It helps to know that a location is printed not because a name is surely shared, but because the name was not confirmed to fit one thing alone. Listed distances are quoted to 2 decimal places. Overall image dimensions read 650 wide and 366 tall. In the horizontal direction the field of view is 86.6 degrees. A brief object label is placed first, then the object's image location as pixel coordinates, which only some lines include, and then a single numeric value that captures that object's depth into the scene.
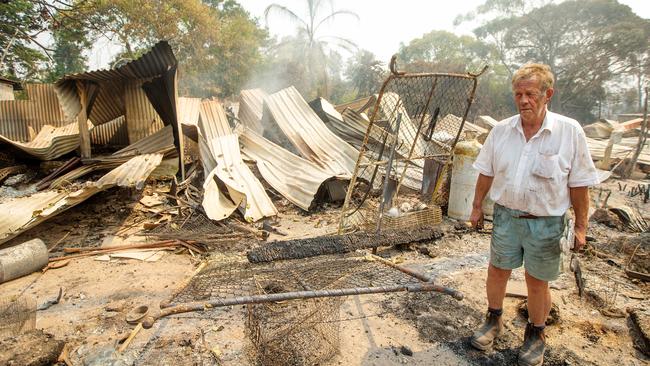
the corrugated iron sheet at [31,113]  9.66
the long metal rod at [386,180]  4.54
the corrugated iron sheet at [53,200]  4.48
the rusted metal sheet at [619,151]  11.28
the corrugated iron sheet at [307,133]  7.57
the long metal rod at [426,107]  4.95
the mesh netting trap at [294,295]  2.49
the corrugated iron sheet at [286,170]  6.64
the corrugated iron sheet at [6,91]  11.48
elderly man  2.29
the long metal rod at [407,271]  3.07
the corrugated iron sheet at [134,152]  6.61
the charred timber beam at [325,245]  4.24
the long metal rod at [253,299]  2.25
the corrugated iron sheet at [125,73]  5.92
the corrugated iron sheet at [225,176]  5.77
